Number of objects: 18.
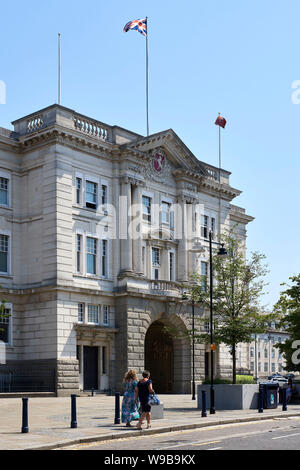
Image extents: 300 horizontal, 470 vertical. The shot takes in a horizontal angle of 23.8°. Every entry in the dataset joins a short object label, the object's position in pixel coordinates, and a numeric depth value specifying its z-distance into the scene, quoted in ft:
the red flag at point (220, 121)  188.44
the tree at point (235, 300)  115.75
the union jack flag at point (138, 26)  159.74
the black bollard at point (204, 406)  87.10
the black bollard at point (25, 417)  65.41
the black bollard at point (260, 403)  96.53
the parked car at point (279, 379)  262.30
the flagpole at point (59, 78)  153.67
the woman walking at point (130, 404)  71.61
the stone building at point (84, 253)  145.79
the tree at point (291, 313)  136.56
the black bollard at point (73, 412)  69.56
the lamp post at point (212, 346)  93.44
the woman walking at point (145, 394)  70.33
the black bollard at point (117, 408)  74.90
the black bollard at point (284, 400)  99.73
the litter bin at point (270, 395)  100.86
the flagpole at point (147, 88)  173.67
